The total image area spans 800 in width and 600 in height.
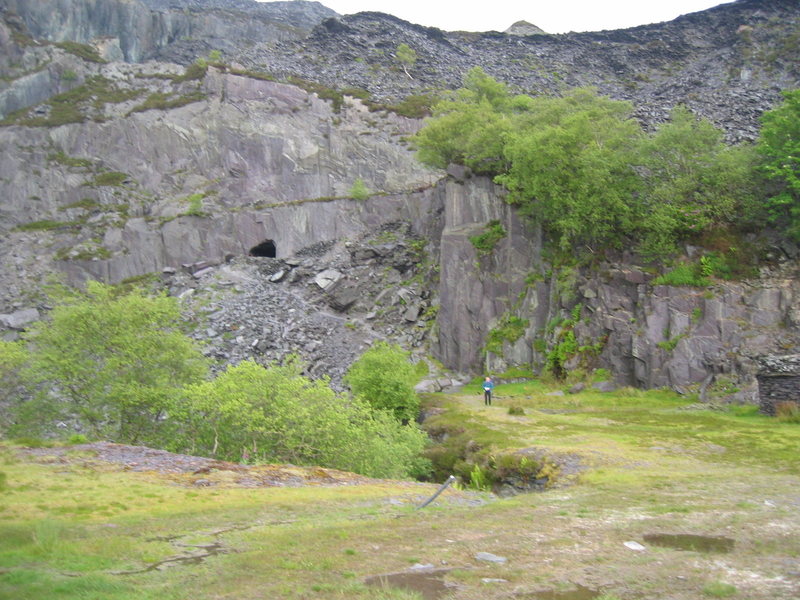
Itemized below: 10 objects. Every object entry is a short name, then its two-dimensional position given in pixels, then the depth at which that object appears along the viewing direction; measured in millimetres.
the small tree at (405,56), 102688
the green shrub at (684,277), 38594
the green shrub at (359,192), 67938
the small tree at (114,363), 28438
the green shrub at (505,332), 47188
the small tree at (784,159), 37969
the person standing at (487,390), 36250
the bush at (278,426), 24078
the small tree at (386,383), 36625
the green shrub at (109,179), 72312
